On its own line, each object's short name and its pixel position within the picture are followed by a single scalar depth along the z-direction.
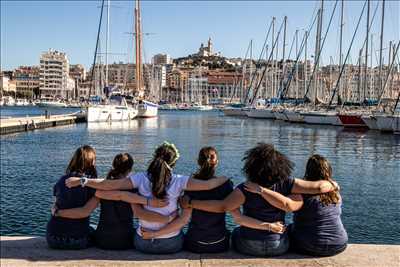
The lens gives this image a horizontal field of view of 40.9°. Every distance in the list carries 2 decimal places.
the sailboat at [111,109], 70.72
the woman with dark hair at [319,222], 5.95
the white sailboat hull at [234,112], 108.09
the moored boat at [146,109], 88.81
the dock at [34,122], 50.17
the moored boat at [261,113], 89.95
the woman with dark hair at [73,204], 6.07
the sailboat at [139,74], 85.38
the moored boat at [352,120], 61.25
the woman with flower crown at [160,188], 5.97
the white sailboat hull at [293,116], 74.40
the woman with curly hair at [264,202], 5.87
